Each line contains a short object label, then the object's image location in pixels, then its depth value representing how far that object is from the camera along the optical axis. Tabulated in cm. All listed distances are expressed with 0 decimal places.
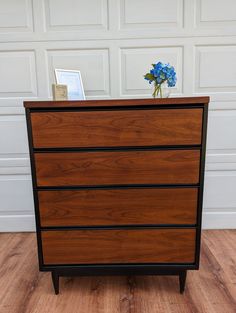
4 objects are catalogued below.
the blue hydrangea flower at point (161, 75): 135
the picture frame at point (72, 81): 159
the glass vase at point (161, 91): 142
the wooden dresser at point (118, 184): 124
